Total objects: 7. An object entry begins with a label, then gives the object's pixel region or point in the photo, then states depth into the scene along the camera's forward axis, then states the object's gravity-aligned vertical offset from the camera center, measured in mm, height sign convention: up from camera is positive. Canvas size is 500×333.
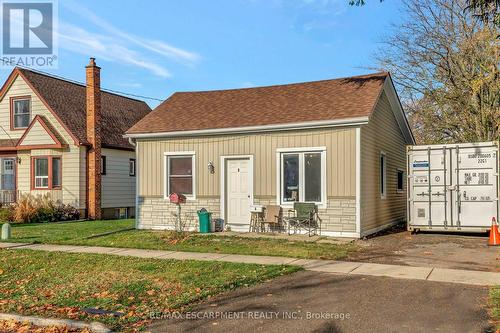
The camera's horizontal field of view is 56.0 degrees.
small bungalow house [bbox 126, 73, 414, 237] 13656 +727
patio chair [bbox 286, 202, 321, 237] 13797 -1219
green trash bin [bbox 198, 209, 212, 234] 15109 -1461
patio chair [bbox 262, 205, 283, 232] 14250 -1178
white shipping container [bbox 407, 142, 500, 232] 14008 -319
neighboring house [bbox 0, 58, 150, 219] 21641 +1435
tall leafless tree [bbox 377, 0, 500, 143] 20891 +4459
